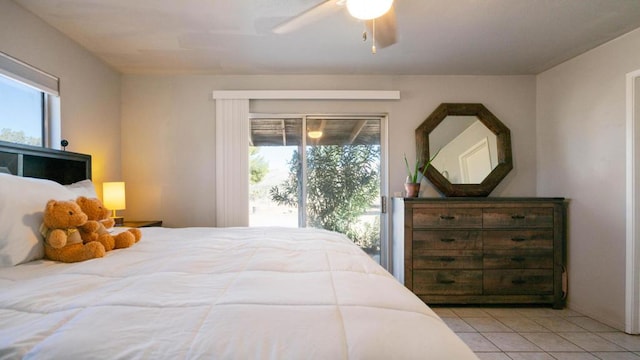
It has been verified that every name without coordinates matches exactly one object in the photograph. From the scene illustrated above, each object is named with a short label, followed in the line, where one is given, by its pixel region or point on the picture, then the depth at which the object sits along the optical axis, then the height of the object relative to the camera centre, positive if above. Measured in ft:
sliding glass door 11.20 +0.14
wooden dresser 9.31 -2.21
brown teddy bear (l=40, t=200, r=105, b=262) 4.20 -0.79
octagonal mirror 10.73 +1.10
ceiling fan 5.74 +3.84
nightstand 9.12 -1.39
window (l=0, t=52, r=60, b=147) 6.64 +1.86
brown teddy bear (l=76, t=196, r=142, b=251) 4.70 -0.81
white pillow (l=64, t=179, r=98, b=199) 5.82 -0.18
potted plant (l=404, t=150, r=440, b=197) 10.18 +0.01
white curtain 10.68 +0.73
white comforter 1.99 -1.09
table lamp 8.79 -0.50
